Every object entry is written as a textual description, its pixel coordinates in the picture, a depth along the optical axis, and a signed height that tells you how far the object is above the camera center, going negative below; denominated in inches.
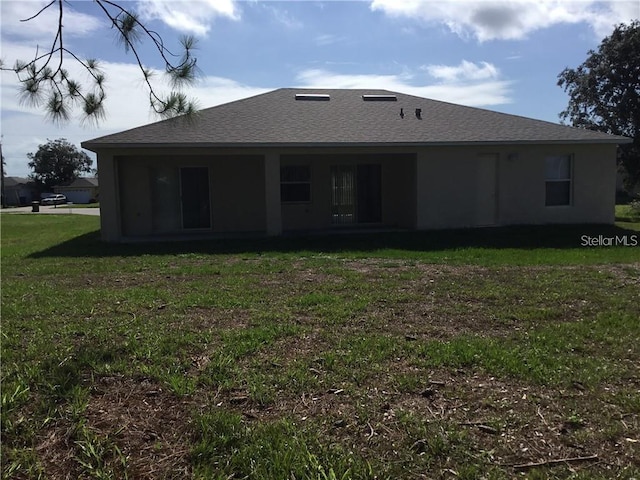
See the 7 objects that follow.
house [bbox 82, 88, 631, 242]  542.0 +29.6
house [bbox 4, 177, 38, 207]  2746.1 +73.5
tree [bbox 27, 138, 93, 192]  3221.0 +242.6
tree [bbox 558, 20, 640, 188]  1198.3 +247.8
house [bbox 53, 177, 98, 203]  2726.4 +72.9
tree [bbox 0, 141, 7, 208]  2377.7 +34.8
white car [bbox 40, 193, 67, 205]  2340.1 +20.8
